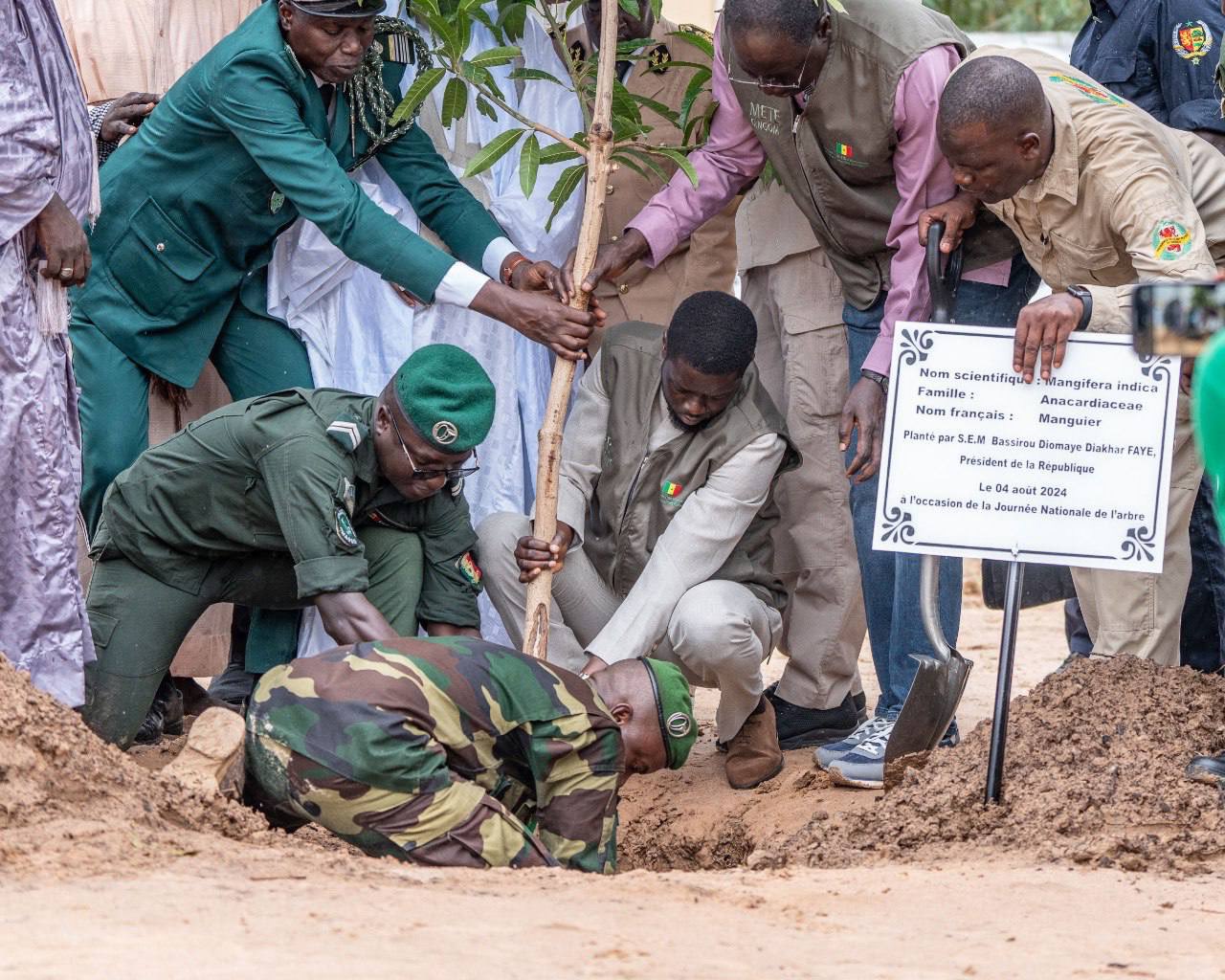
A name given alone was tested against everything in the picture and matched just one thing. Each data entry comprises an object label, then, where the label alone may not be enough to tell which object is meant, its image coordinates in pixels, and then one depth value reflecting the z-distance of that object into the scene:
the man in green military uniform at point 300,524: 7.69
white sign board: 7.06
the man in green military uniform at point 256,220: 8.45
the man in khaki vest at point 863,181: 8.23
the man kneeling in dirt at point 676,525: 8.59
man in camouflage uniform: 6.39
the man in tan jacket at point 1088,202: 7.20
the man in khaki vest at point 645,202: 9.81
